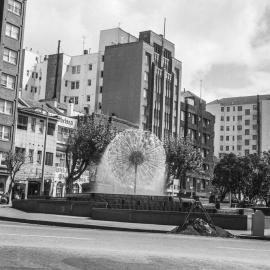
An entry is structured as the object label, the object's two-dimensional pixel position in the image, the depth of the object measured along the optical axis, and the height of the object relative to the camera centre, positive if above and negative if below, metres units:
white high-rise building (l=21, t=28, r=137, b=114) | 89.69 +19.27
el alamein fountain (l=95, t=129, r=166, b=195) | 32.53 +1.74
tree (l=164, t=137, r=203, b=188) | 65.12 +4.43
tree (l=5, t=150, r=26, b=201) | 51.94 +2.38
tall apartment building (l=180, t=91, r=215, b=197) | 93.58 +11.51
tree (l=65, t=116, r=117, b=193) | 51.75 +4.42
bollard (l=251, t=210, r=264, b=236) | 20.09 -1.04
